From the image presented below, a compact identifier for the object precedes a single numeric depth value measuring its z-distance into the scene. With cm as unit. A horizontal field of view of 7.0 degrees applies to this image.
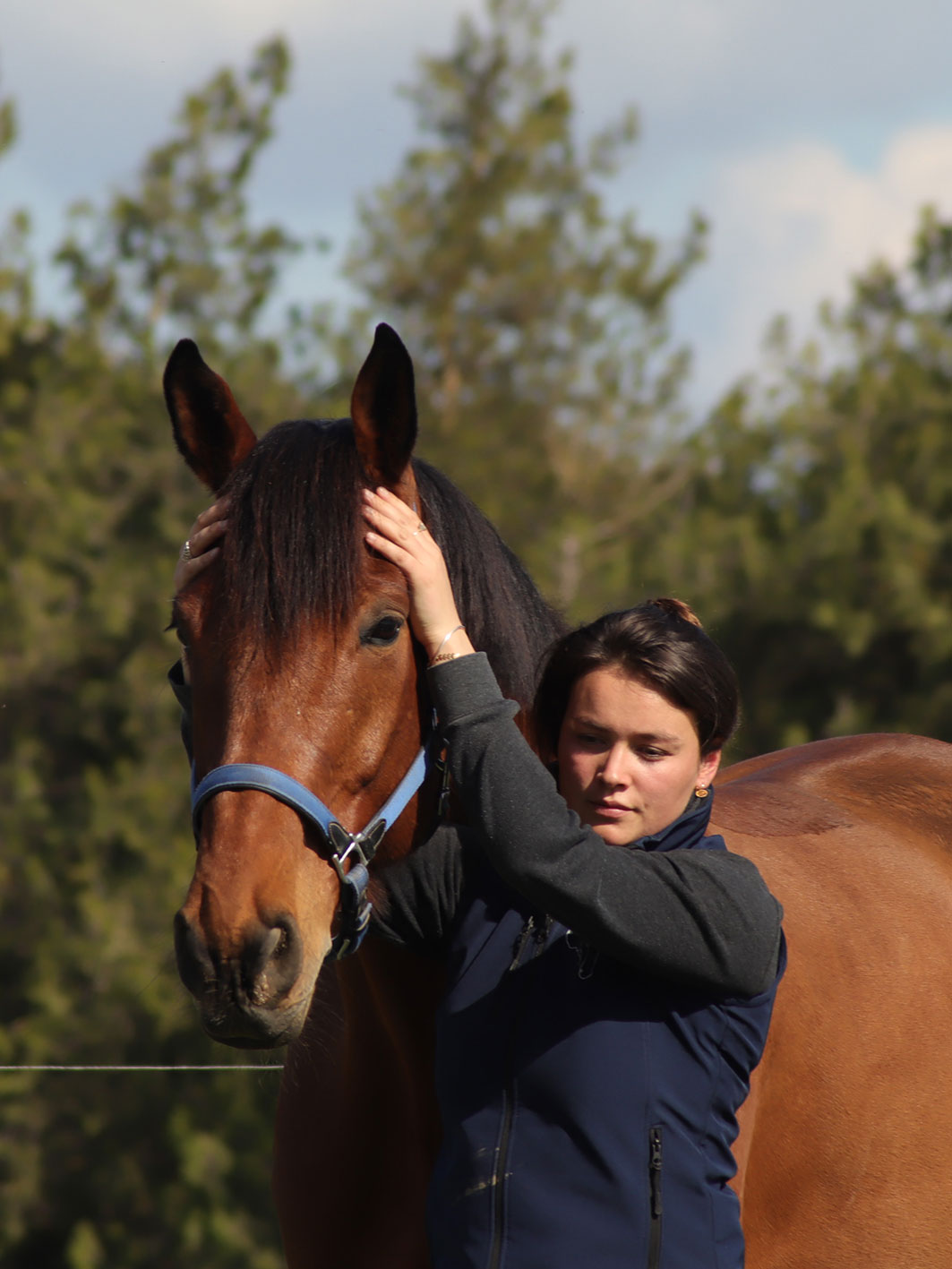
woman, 704
